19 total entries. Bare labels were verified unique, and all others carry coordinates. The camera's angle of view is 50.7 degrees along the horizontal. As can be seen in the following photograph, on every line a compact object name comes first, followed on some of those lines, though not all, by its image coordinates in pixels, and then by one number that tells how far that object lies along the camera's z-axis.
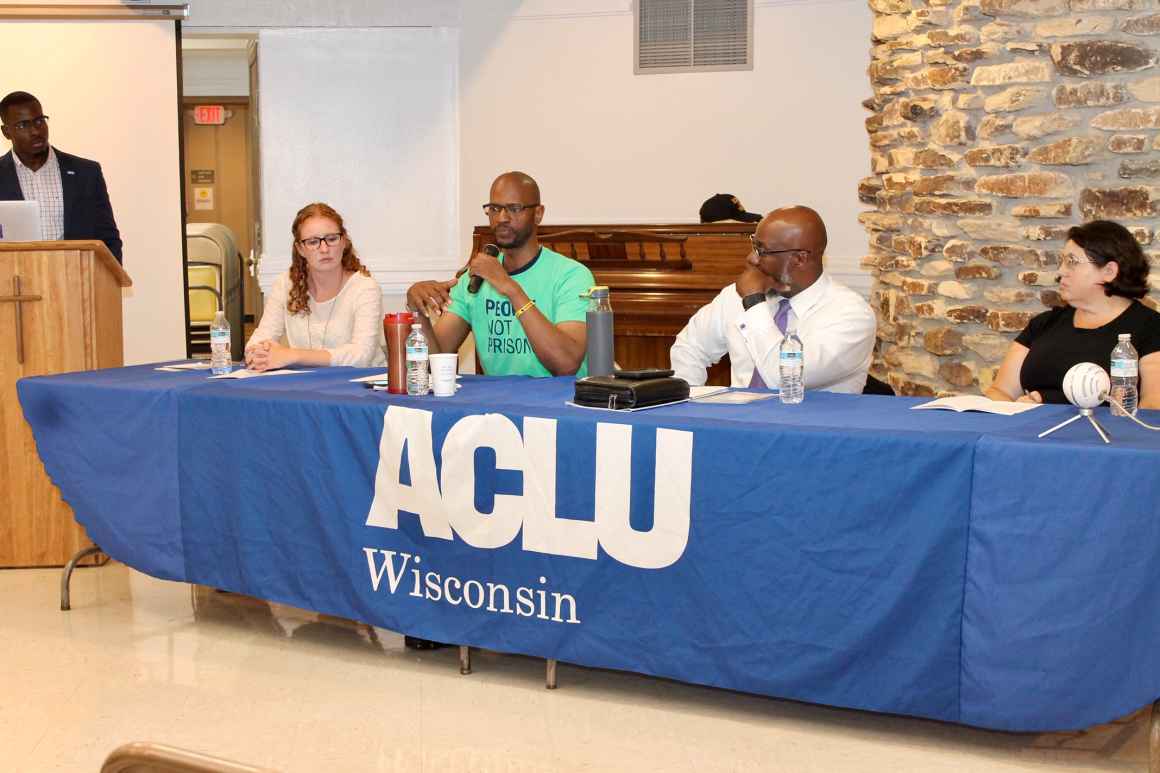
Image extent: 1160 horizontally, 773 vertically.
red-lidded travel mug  3.14
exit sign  10.66
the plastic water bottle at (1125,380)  2.70
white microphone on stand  2.58
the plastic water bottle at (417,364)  3.09
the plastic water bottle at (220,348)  3.64
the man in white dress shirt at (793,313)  3.34
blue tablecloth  2.34
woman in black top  3.24
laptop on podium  4.12
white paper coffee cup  3.08
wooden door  10.67
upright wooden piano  5.09
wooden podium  3.96
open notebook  2.73
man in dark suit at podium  4.86
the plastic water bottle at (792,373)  2.95
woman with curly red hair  3.99
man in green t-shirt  3.59
